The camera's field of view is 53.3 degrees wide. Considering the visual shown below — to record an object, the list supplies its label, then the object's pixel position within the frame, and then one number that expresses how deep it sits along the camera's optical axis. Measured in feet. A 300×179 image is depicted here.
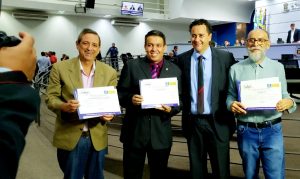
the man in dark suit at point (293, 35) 31.68
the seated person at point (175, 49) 46.24
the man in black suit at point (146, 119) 7.63
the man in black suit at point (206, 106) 7.66
